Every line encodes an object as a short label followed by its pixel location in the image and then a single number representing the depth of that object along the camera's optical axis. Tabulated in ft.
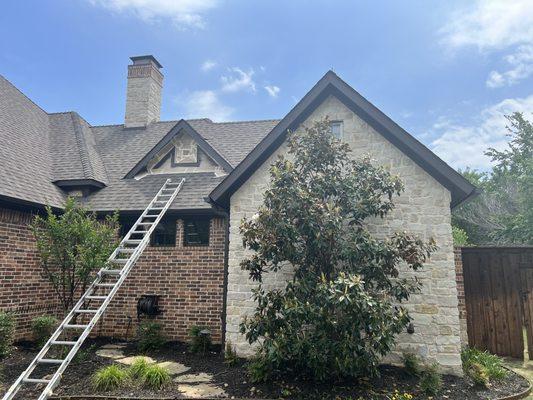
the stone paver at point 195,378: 21.16
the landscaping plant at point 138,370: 20.68
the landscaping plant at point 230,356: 23.84
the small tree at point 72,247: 24.18
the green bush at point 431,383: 19.27
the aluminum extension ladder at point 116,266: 18.51
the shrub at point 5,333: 24.38
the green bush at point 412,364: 21.58
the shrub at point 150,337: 27.91
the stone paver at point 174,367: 22.84
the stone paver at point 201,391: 19.03
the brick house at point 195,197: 23.75
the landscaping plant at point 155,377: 19.88
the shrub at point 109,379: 19.43
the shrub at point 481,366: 20.72
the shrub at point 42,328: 28.14
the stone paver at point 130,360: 24.44
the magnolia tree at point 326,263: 18.90
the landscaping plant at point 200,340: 27.76
